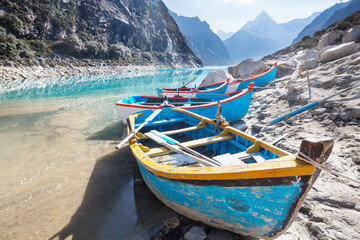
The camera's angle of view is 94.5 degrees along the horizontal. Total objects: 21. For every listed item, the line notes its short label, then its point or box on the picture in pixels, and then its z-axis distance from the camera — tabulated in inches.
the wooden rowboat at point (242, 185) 67.9
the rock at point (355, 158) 123.3
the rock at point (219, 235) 101.5
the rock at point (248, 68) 735.1
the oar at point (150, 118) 159.5
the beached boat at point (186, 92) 432.2
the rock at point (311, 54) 513.9
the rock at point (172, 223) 116.7
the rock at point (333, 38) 517.3
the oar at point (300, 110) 217.1
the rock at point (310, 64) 390.7
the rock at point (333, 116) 182.2
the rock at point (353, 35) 438.0
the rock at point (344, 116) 172.2
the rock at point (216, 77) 657.6
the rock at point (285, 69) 668.8
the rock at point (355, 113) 165.7
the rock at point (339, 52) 330.9
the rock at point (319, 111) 201.0
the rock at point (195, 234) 100.7
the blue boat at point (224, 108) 275.6
